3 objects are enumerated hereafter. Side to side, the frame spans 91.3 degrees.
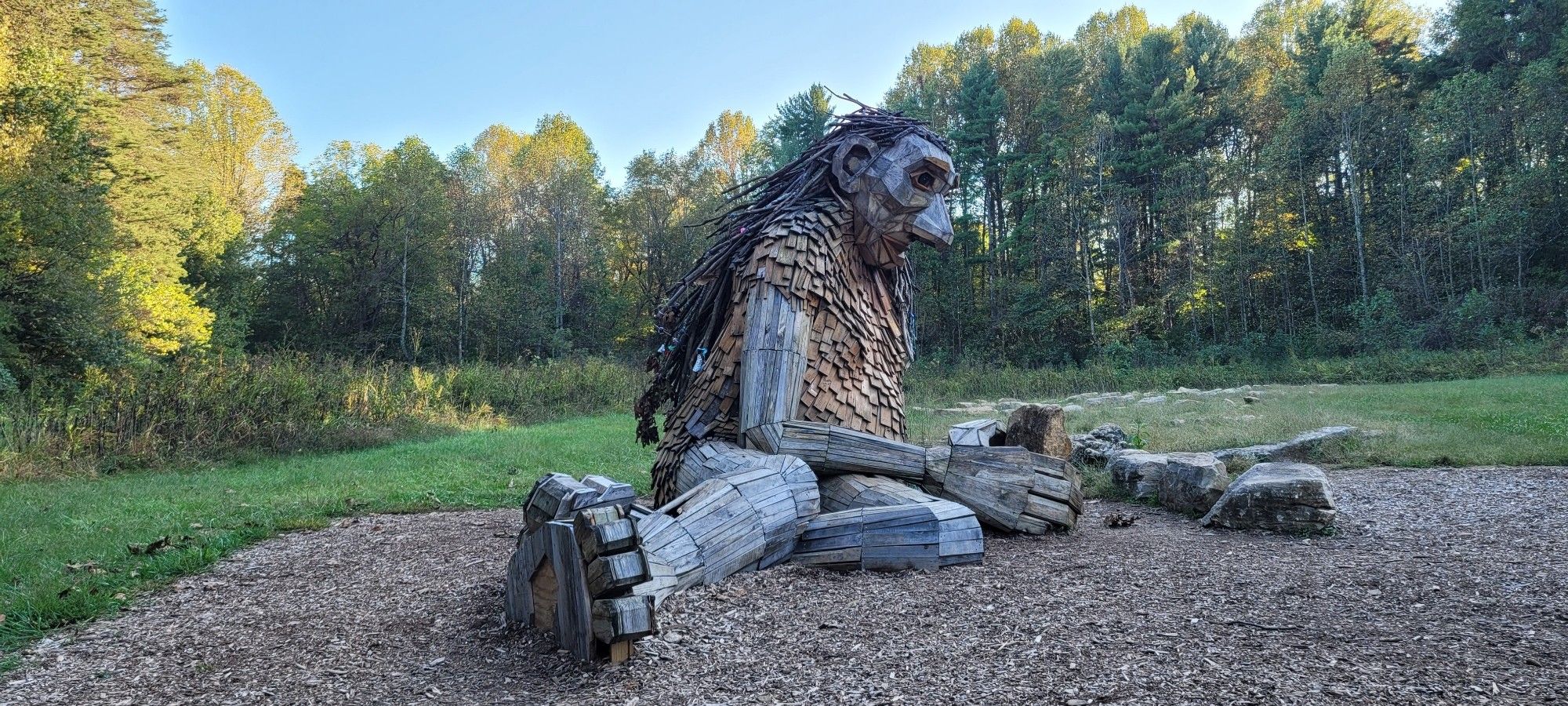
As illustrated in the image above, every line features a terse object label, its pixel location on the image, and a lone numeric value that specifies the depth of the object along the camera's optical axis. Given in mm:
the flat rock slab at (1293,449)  6395
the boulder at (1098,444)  6867
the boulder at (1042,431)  5648
